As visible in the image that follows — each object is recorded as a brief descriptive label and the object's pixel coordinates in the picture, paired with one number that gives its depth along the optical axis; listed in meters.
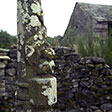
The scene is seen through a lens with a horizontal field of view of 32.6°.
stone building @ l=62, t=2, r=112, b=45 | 9.73
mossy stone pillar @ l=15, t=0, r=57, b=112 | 1.99
